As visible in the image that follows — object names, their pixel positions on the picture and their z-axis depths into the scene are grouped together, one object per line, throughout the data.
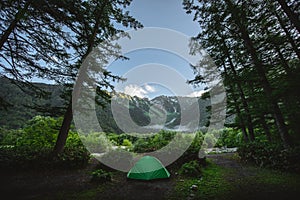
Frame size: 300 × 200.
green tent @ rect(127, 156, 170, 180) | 5.05
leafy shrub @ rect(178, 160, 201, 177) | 5.47
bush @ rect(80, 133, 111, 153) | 11.50
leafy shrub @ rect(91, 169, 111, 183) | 4.93
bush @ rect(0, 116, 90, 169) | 6.18
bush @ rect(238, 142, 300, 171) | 4.99
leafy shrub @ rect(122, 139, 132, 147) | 16.13
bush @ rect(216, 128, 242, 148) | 17.24
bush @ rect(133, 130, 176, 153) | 7.85
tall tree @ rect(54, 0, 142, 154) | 6.53
